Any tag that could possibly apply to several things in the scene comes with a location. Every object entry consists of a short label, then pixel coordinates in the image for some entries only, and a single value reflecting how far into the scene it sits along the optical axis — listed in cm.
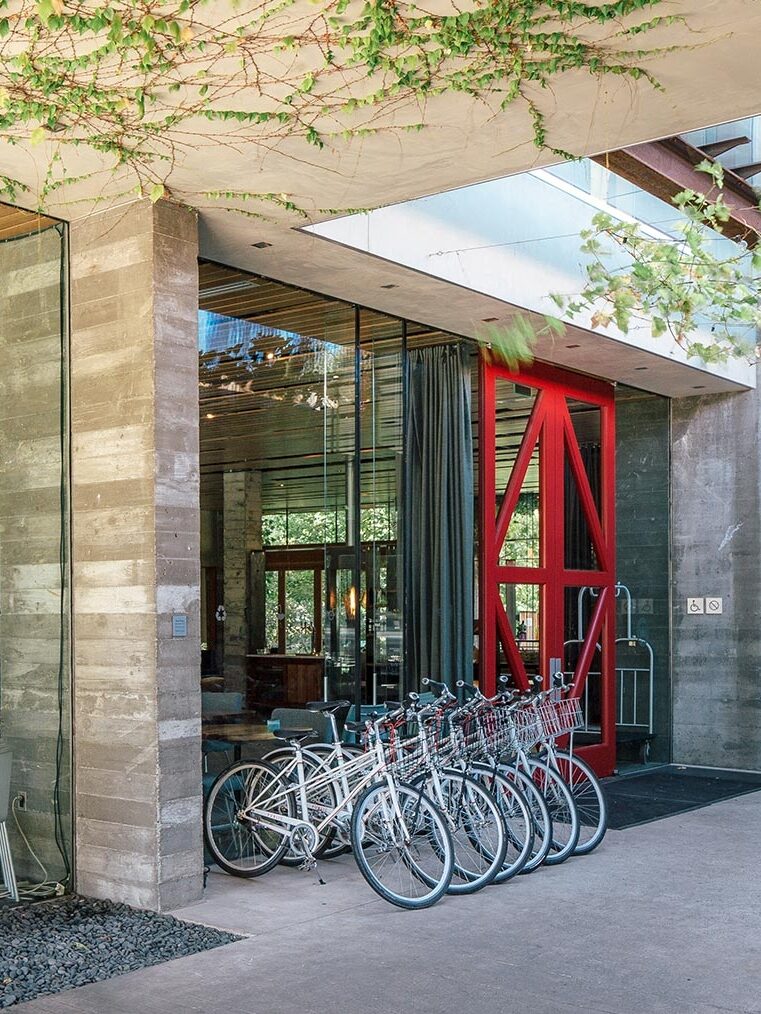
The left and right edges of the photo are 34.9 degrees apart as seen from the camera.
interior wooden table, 630
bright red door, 848
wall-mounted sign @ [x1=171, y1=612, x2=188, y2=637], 543
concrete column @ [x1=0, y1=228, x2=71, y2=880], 564
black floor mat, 800
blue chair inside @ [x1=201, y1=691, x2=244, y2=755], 628
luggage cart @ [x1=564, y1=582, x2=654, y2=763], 1050
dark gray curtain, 791
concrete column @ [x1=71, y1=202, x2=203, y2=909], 535
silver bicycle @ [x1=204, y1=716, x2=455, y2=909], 539
